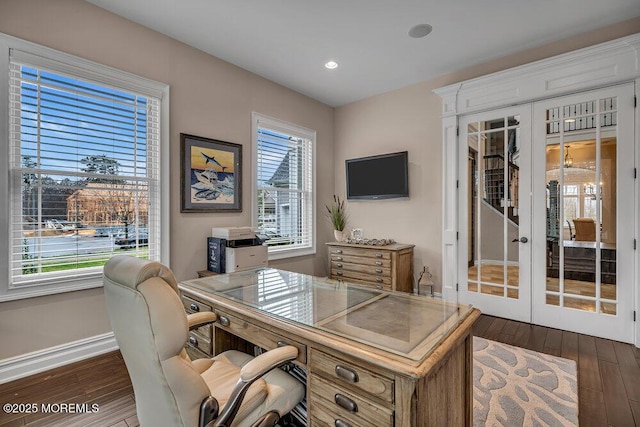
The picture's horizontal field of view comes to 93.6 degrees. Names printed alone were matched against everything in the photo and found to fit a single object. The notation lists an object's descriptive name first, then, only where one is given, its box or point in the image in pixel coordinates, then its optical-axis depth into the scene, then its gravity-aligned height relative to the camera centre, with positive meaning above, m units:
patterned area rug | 1.86 -1.26
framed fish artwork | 3.29 +0.45
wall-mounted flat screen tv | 4.34 +0.54
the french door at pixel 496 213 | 3.46 -0.01
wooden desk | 1.01 -0.51
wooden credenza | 3.92 -0.72
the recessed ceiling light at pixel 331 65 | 3.70 +1.85
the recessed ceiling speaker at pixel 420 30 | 2.98 +1.85
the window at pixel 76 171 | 2.36 +0.38
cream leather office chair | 0.99 -0.53
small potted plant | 4.71 -0.06
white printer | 3.23 -0.41
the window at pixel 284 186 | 4.16 +0.40
